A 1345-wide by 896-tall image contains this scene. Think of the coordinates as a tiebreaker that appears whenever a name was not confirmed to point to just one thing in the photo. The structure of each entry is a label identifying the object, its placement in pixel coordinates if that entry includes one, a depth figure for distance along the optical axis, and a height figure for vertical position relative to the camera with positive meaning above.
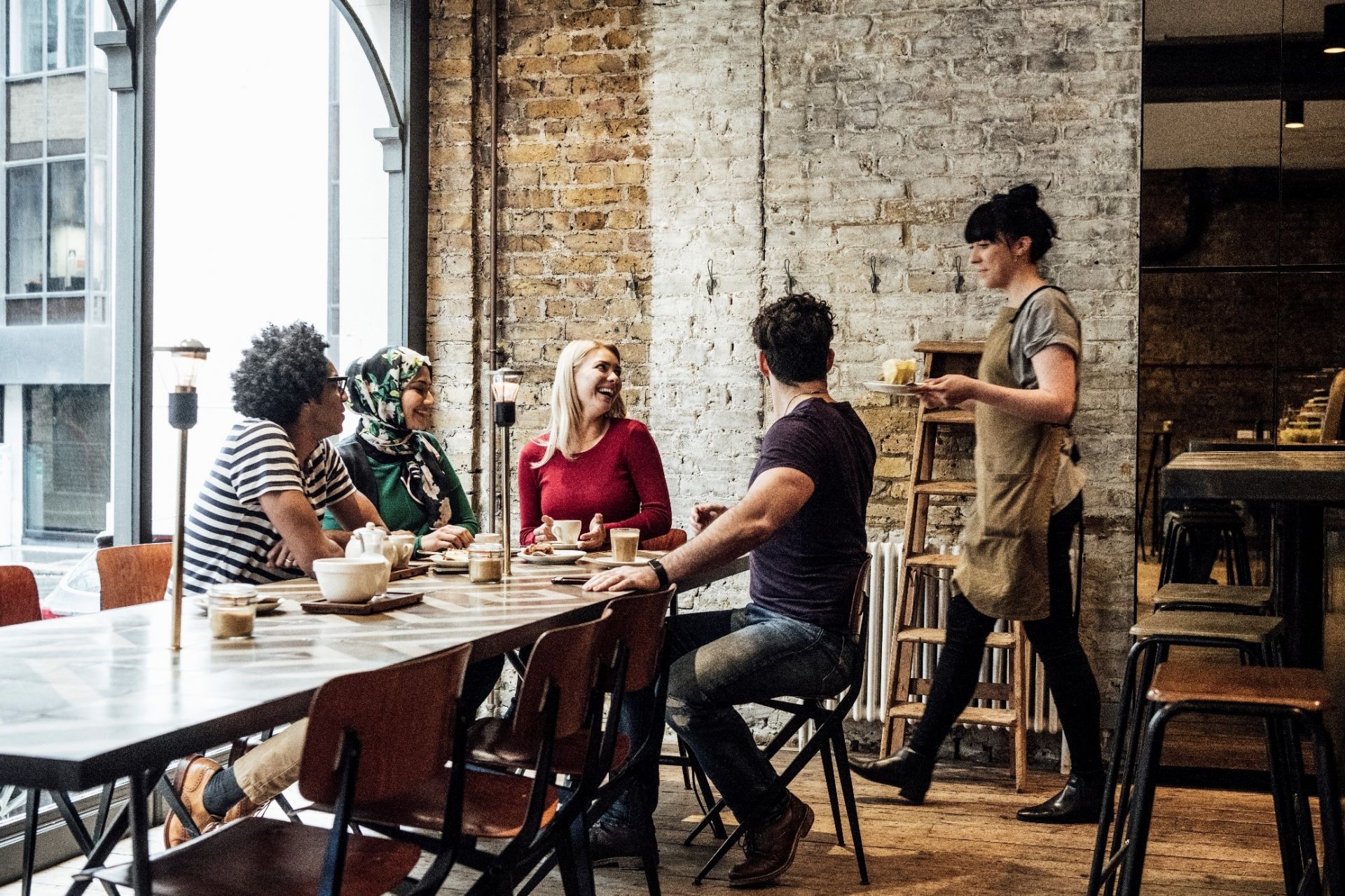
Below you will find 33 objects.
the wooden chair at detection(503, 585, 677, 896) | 2.46 -0.55
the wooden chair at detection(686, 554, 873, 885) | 3.23 -0.83
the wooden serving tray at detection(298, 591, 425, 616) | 2.53 -0.39
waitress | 3.64 -0.29
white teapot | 2.83 -0.29
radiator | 4.52 -0.81
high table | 2.01 -0.20
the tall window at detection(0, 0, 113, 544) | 3.16 +0.35
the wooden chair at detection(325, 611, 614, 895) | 2.16 -0.71
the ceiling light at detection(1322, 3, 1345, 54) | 4.22 +1.28
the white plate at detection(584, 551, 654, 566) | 3.28 -0.39
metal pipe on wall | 5.06 +0.77
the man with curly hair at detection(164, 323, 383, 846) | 2.67 -0.19
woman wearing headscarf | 3.88 -0.11
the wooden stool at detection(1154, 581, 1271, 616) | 3.12 -0.45
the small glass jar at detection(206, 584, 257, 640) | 2.23 -0.36
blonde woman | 3.94 -0.15
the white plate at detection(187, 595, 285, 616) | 2.51 -0.38
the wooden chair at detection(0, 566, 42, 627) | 2.62 -0.39
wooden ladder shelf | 4.20 -0.73
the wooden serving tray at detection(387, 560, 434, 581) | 3.06 -0.39
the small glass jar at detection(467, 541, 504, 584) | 3.04 -0.37
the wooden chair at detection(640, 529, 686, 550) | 3.83 -0.39
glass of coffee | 3.28 -0.34
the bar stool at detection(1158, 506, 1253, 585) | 4.31 -0.39
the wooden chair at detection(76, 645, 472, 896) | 1.73 -0.53
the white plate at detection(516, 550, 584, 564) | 3.41 -0.39
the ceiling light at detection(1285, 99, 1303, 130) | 4.26 +1.00
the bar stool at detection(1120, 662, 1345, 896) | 2.08 -0.47
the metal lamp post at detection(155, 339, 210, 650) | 2.06 +0.03
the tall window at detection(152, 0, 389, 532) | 3.78 +0.72
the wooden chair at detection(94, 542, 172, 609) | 2.93 -0.38
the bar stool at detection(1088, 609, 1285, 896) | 2.61 -0.48
